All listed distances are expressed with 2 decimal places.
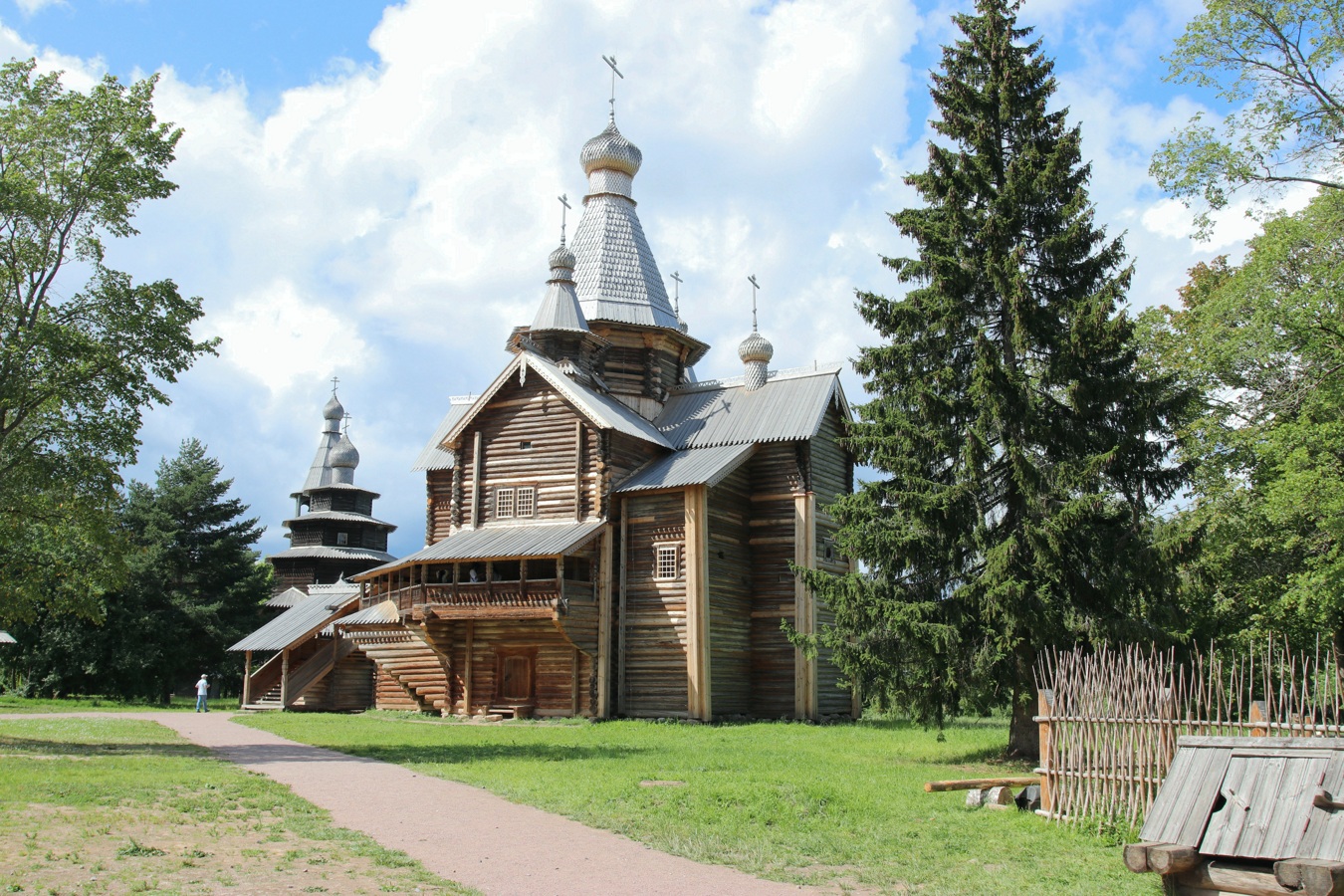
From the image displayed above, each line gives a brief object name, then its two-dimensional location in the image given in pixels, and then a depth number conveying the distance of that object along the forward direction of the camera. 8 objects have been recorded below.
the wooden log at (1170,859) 7.79
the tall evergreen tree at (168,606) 51.00
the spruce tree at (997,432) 18.31
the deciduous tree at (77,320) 21.86
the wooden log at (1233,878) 7.50
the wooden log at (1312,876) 6.95
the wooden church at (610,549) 31.19
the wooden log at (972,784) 13.95
